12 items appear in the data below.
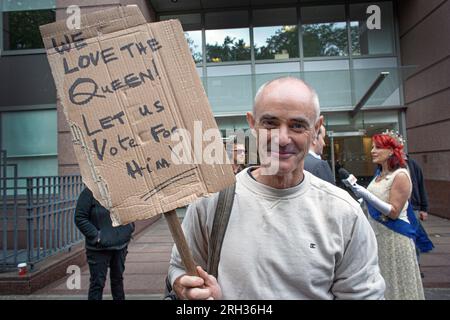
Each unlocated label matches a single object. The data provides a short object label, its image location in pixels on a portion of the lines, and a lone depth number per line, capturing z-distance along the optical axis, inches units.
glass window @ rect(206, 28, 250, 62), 436.5
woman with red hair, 127.6
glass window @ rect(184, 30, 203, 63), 437.4
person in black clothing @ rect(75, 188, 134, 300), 143.3
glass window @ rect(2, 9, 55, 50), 331.3
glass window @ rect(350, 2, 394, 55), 426.3
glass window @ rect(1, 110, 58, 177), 327.6
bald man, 52.4
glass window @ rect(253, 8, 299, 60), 432.5
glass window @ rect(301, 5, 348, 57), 427.8
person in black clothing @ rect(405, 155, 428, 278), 198.4
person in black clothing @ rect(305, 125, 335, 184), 114.2
